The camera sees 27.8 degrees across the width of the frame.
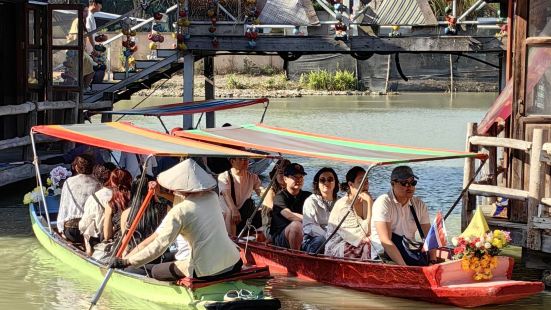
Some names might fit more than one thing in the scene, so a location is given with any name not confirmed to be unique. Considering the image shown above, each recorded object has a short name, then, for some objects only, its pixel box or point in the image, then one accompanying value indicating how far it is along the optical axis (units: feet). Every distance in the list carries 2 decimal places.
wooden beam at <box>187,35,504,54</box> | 64.08
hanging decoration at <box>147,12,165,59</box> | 68.69
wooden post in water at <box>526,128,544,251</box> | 33.73
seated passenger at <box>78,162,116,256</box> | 36.68
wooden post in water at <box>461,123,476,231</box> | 36.17
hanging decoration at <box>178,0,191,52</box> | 65.57
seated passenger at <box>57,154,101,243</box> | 39.24
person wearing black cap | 37.65
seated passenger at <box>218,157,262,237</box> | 40.29
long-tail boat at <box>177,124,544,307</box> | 31.91
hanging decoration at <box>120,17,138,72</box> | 67.56
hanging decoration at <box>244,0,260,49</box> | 65.49
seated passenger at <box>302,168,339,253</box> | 37.17
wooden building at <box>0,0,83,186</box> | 59.00
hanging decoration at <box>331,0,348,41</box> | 64.54
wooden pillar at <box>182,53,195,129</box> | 67.82
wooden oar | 30.12
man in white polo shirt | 33.58
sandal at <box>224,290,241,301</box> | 28.86
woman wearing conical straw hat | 28.76
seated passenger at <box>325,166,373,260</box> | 35.33
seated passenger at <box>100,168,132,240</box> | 35.06
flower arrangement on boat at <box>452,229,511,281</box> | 31.76
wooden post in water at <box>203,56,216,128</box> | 76.54
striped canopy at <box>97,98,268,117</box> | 51.60
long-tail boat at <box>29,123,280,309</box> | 29.78
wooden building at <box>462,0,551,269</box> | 34.04
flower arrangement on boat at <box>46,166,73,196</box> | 45.44
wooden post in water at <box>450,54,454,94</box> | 127.73
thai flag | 33.22
